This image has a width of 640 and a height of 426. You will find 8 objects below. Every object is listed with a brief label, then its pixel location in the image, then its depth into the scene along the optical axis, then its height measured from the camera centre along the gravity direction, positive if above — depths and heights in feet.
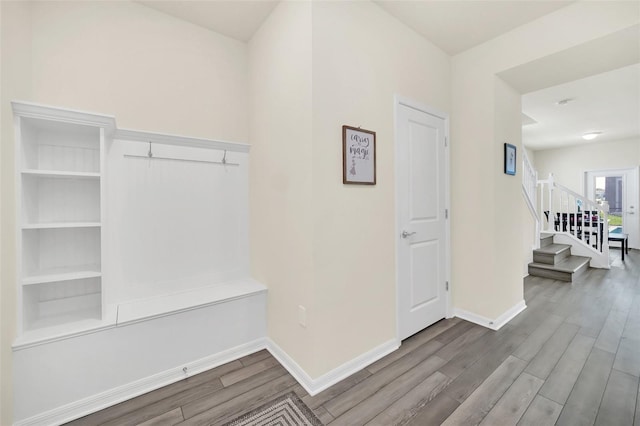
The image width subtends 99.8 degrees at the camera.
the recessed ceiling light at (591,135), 19.59 +5.48
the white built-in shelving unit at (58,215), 5.21 -0.08
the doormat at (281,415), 5.02 -3.94
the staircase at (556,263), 13.14 -2.88
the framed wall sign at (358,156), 6.27 +1.32
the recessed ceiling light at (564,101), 13.60 +5.58
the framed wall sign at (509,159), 8.88 +1.72
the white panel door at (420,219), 7.64 -0.28
